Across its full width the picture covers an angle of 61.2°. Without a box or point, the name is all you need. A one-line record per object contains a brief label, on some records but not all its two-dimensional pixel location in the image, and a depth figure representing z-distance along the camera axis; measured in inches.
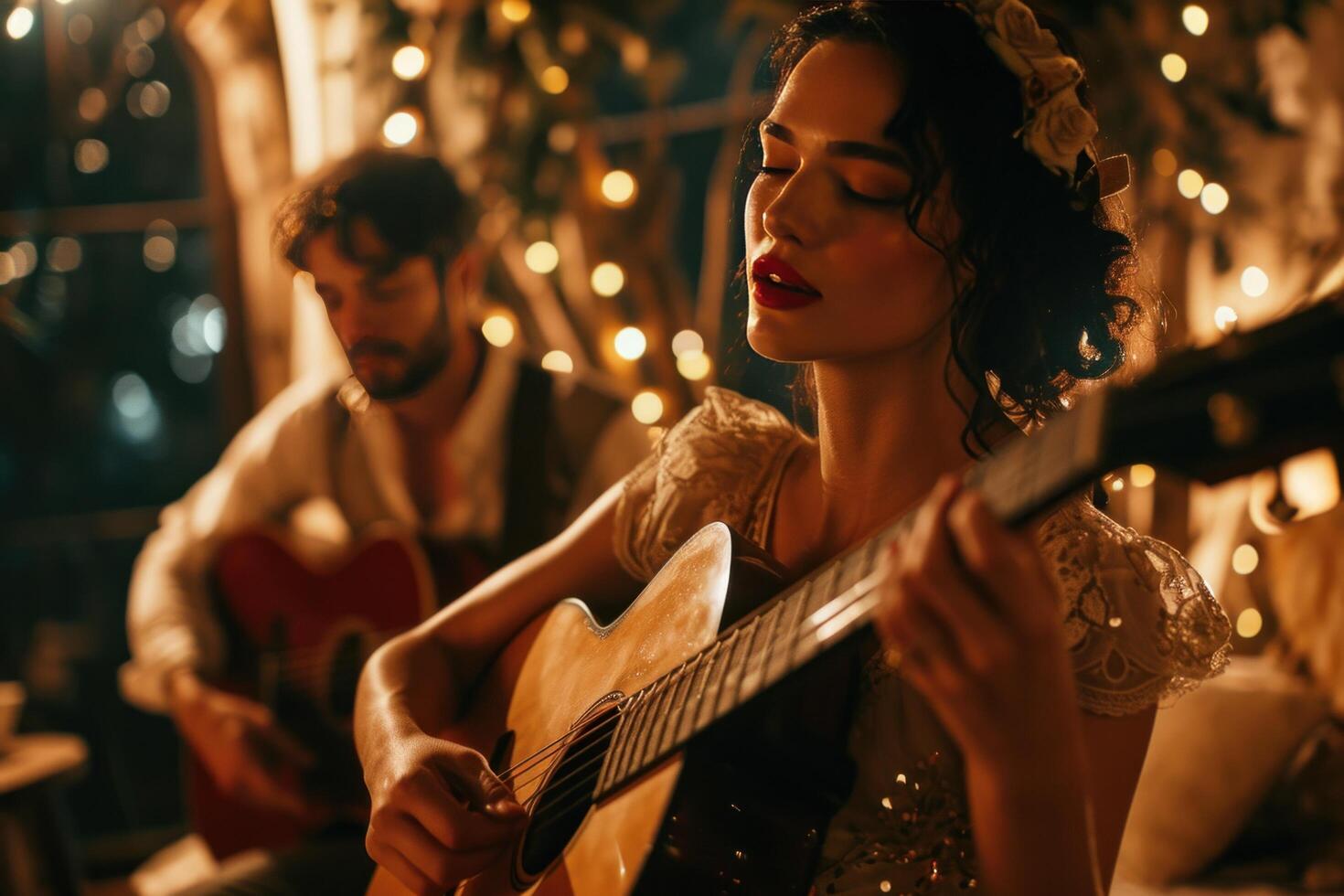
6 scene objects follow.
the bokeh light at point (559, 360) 106.7
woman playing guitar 34.5
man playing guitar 43.1
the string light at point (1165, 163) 94.0
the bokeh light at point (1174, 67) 88.0
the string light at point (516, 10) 97.8
